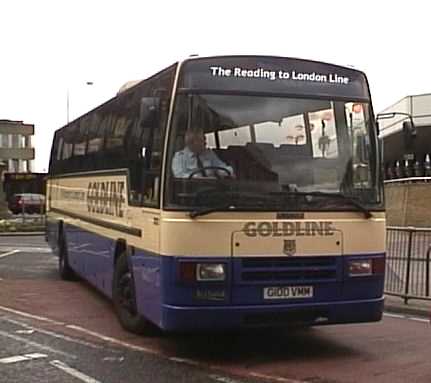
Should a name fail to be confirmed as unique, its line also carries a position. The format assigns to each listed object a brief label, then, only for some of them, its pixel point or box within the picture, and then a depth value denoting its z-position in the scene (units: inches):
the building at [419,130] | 2036.2
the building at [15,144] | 3855.8
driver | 324.2
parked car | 2074.3
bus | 320.5
